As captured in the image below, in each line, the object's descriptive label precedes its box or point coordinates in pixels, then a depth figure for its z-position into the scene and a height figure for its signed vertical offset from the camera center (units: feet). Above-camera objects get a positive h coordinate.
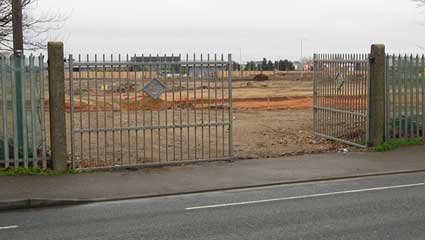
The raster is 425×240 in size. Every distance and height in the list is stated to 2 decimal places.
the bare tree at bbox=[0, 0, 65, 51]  51.42 +4.26
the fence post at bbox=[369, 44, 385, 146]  49.96 -2.01
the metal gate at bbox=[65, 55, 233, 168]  40.50 -0.60
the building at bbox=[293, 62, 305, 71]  342.64 +2.27
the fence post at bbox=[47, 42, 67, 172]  39.55 -2.13
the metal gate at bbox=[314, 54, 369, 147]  51.08 -2.41
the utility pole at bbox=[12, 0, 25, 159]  39.47 +1.17
